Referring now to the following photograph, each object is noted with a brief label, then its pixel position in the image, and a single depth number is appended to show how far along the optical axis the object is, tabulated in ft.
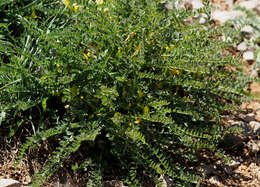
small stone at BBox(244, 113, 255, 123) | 10.41
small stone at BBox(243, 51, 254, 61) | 12.41
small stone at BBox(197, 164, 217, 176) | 8.86
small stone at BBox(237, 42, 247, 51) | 12.66
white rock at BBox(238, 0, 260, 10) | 14.02
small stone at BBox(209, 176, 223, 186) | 8.85
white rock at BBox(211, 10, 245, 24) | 13.47
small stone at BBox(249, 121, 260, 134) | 10.20
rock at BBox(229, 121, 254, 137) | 9.98
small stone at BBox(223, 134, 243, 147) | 9.77
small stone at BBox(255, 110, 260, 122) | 10.60
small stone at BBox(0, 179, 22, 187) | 7.21
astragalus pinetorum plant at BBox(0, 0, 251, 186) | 7.44
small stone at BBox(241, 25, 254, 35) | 13.01
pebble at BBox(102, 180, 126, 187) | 7.89
